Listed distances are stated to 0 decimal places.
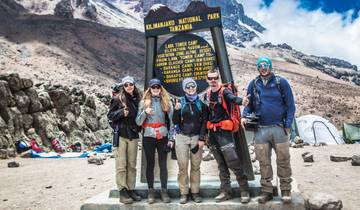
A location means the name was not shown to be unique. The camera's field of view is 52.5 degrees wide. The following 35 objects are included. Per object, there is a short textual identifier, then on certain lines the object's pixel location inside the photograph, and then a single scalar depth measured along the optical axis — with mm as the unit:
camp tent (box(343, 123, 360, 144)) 20344
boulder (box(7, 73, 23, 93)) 16516
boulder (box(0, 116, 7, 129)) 15180
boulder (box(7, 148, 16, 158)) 14977
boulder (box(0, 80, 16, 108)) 15617
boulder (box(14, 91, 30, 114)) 16703
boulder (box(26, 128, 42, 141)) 17048
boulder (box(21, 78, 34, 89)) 17156
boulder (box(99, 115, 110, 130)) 23611
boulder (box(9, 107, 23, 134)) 15941
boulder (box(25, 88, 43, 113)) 17598
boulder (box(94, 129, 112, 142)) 22600
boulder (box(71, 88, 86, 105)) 22189
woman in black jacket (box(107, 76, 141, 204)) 5777
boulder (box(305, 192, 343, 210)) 5727
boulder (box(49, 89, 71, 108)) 20234
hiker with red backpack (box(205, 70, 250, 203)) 5473
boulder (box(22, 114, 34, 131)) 16977
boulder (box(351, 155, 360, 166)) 9877
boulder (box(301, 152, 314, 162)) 11405
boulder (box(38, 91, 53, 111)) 18859
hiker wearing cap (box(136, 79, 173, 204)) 5691
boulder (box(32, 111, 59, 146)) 17859
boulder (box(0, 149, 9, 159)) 14555
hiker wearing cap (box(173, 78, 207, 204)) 5574
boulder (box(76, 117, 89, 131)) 21359
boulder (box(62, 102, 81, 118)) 20516
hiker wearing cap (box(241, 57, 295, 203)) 5309
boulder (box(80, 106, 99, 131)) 22547
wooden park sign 6660
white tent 19203
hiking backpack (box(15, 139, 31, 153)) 15789
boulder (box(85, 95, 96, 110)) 23406
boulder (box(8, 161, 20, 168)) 12670
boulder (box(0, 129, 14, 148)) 14900
